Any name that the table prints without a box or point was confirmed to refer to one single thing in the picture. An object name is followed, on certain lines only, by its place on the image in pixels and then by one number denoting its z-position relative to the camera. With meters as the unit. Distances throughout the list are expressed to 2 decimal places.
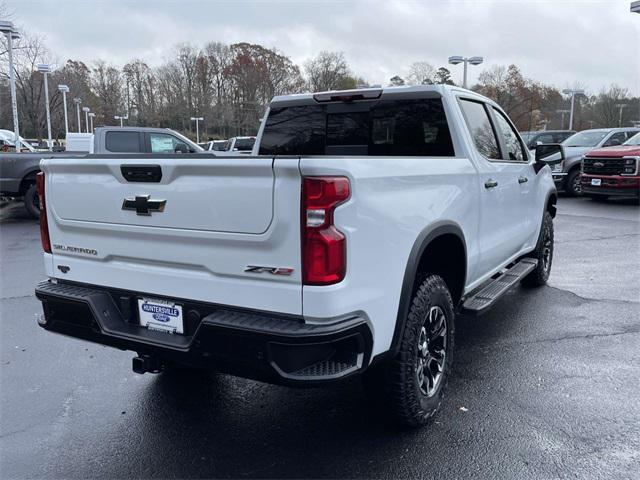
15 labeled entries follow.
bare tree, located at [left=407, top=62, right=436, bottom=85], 61.81
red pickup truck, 12.90
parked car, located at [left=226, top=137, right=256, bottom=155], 24.88
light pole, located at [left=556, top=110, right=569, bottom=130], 55.47
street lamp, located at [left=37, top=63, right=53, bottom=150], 24.42
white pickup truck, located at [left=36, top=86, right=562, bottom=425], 2.38
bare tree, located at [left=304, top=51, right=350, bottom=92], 75.30
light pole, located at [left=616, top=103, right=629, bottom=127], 52.25
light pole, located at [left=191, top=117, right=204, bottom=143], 65.12
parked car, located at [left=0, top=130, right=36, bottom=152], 25.46
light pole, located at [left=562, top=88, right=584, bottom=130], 40.98
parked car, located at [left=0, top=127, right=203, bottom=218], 11.55
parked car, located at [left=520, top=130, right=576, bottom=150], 19.66
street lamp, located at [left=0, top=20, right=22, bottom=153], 17.42
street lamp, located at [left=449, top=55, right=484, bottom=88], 26.83
